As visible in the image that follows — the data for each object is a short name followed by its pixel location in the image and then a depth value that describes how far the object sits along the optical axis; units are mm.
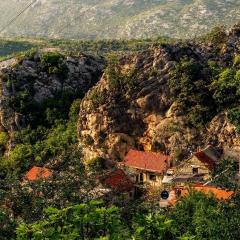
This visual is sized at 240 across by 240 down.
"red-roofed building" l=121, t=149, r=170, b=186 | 47938
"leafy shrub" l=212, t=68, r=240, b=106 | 48416
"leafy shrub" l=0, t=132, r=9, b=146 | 62500
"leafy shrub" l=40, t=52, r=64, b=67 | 66500
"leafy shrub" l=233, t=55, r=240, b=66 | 51500
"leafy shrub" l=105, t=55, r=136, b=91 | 53750
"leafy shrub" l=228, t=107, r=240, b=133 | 47475
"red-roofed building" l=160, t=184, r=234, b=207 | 33438
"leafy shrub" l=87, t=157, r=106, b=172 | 47681
